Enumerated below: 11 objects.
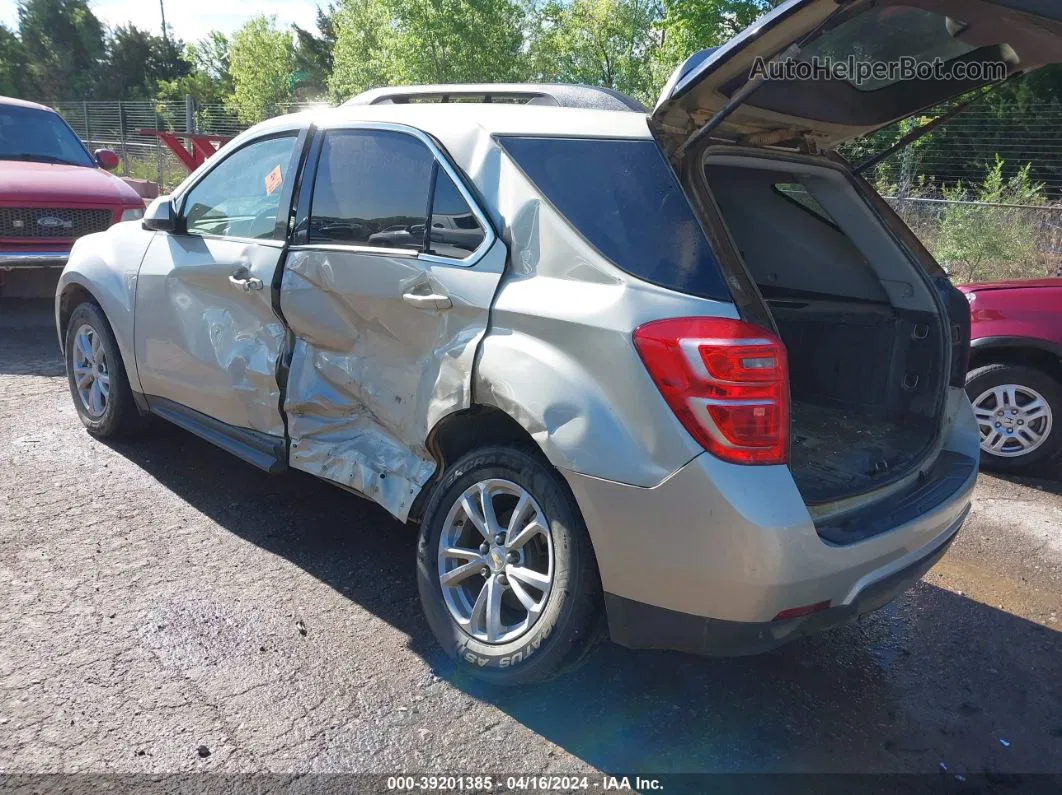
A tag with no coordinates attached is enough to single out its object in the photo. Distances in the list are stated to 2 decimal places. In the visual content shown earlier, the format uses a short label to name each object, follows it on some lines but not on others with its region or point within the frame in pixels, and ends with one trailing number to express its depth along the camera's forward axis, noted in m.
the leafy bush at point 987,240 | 10.77
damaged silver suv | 2.31
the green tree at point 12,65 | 52.94
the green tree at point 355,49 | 35.41
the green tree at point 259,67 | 48.12
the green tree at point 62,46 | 53.12
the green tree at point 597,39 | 36.28
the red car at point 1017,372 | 5.05
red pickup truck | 7.50
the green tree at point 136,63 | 54.41
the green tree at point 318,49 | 55.44
